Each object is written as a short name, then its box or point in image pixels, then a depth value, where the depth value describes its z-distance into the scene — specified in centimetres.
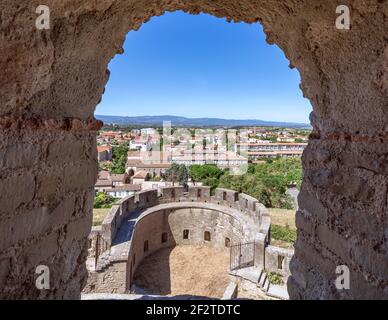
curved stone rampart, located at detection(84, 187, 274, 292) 986
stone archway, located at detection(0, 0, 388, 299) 162
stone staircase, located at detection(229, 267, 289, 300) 856
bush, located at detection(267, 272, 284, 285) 932
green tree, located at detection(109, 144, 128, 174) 4456
